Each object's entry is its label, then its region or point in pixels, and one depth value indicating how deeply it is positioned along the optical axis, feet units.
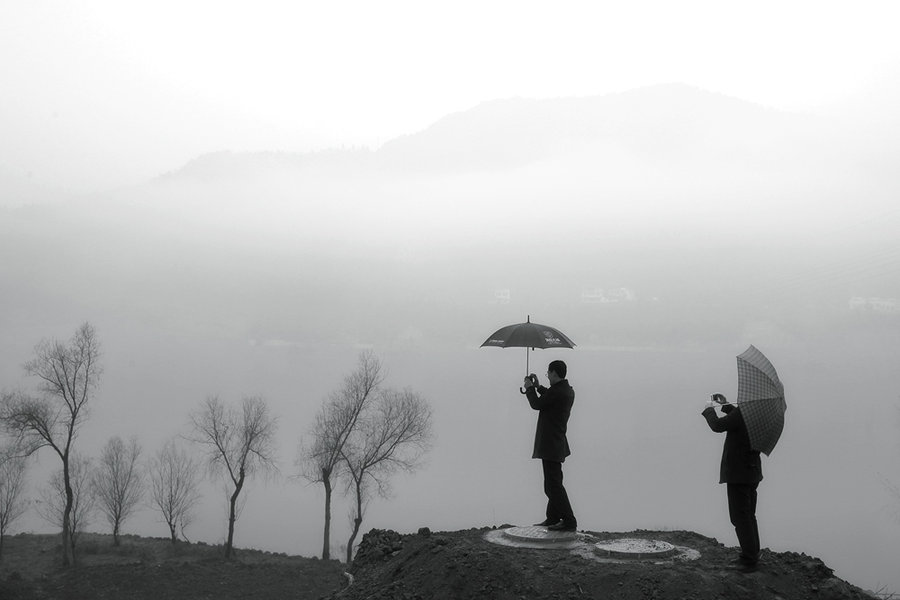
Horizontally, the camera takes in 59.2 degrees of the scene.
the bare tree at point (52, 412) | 146.20
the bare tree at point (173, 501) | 203.86
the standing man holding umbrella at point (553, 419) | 39.29
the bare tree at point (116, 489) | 205.46
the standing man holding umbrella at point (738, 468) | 33.04
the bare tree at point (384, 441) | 165.37
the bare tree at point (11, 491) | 200.13
